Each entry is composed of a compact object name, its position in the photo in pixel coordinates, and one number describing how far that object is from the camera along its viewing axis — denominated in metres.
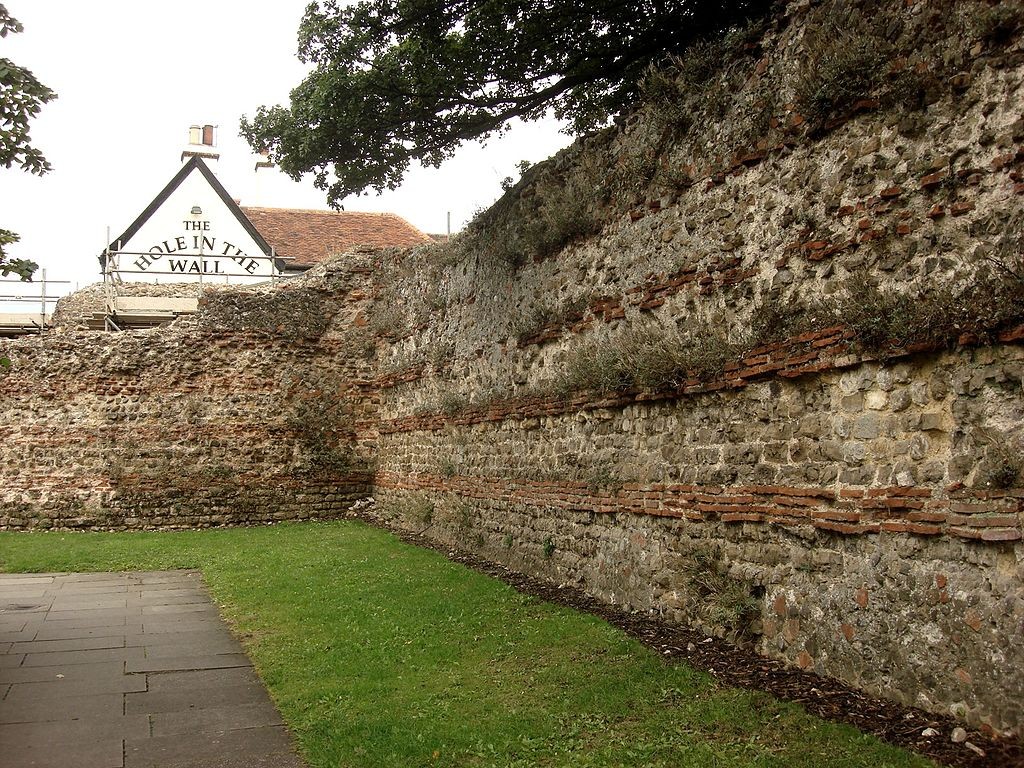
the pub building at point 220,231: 27.86
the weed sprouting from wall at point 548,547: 9.40
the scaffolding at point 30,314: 23.77
